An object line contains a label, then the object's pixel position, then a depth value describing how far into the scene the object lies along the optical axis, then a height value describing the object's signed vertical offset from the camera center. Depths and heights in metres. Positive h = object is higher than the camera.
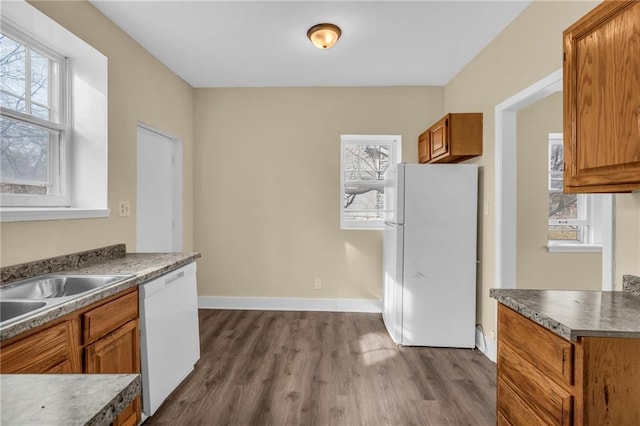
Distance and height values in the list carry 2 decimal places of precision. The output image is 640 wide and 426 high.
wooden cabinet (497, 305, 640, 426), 1.04 -0.60
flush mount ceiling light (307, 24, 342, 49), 2.40 +1.34
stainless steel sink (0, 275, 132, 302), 1.63 -0.41
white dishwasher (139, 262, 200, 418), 1.81 -0.80
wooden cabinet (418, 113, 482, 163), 2.80 +0.66
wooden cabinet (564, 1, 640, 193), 1.15 +0.43
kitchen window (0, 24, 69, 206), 1.78 +0.53
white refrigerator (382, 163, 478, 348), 2.85 -0.37
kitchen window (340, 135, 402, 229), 3.83 +0.41
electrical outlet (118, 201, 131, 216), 2.48 +0.00
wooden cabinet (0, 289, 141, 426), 1.11 -0.57
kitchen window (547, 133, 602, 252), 3.36 -0.06
